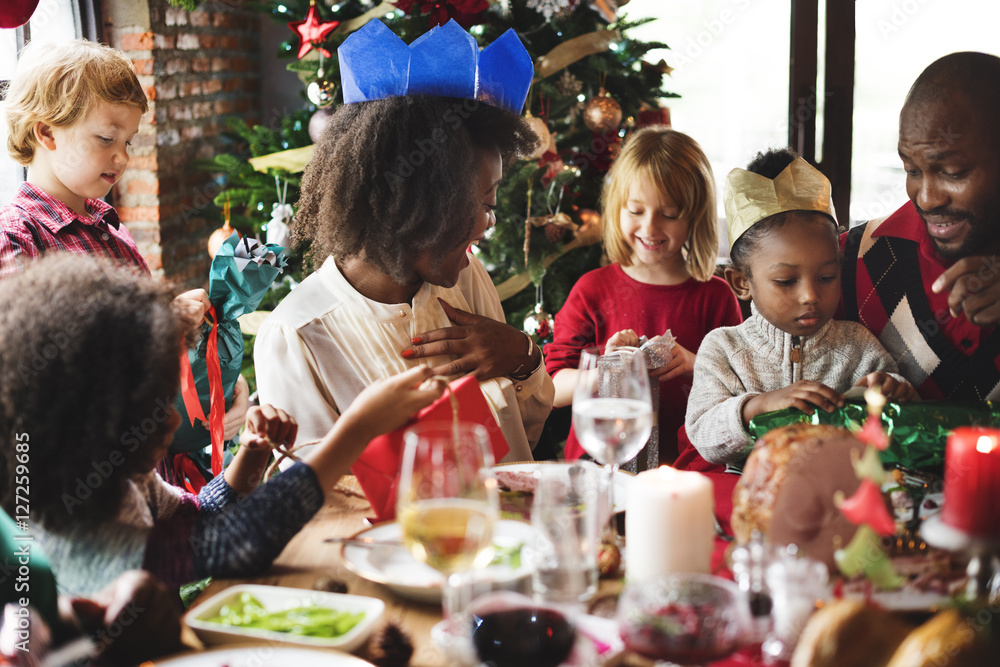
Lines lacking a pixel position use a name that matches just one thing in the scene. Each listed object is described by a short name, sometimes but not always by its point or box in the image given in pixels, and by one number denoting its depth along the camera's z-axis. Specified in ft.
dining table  2.77
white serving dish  2.73
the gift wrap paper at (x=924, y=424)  4.17
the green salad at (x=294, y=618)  2.86
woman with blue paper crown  5.27
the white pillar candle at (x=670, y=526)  2.86
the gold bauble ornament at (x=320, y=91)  9.23
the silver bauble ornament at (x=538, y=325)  9.11
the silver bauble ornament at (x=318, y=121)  8.89
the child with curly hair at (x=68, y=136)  6.37
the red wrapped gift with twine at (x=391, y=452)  3.75
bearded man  4.76
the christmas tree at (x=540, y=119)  9.13
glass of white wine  2.59
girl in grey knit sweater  5.07
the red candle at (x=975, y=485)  2.66
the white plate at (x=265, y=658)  2.66
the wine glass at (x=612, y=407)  3.42
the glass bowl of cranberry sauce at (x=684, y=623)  2.31
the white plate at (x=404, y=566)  3.09
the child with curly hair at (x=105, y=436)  3.11
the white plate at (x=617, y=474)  3.85
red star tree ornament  8.98
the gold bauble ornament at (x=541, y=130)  8.64
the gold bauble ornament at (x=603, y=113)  9.33
